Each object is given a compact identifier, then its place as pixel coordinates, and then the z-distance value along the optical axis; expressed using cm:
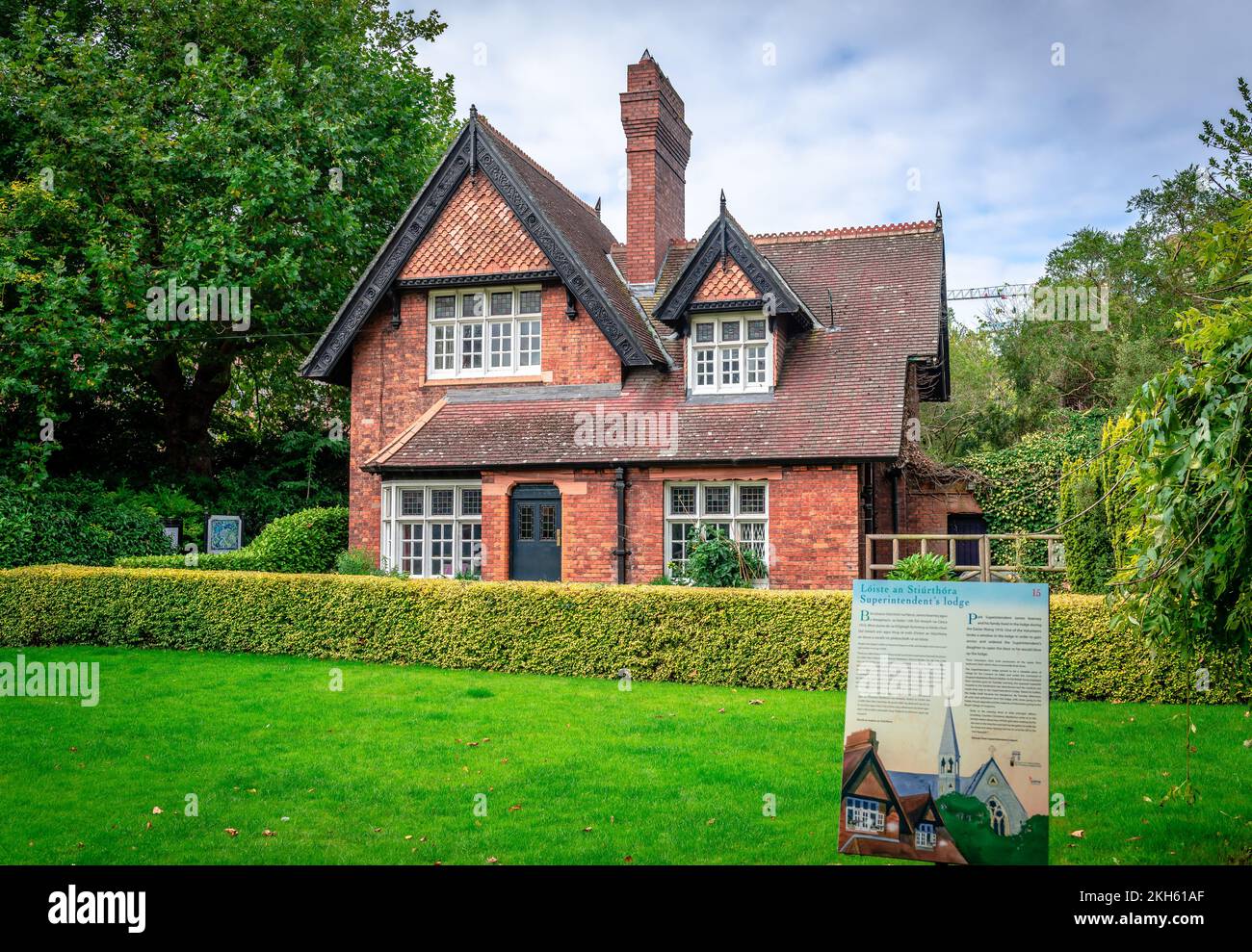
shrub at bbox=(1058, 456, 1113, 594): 1366
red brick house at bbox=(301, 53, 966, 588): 1838
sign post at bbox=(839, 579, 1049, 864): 589
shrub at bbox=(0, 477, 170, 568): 1988
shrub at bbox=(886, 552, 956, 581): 1329
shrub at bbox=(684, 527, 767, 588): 1716
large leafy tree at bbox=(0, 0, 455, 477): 2084
